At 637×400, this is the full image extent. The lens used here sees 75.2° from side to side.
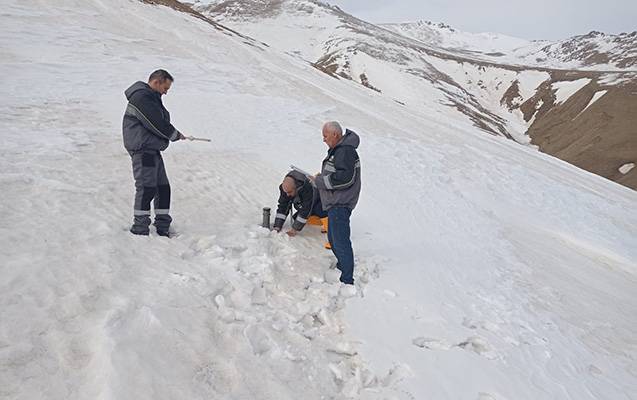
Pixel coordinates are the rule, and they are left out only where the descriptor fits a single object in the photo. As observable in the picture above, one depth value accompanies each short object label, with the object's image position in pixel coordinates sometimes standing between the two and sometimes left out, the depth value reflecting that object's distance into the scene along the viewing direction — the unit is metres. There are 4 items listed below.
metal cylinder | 7.03
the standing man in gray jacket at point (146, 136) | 5.51
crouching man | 7.02
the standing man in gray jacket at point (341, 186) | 5.66
